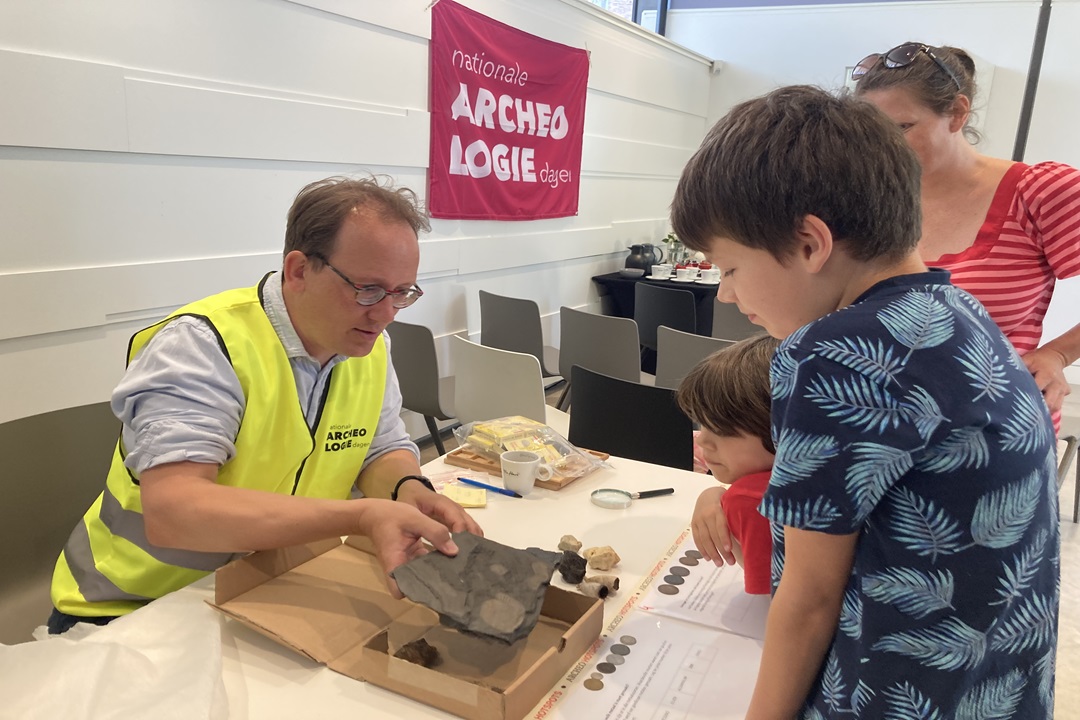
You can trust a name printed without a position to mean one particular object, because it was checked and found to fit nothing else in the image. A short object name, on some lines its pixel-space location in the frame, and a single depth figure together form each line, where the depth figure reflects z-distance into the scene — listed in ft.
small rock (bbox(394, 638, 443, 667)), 3.14
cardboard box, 2.93
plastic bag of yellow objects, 5.50
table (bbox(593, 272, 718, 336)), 16.12
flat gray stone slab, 3.00
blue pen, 5.14
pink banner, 12.04
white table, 3.01
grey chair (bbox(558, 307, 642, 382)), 11.06
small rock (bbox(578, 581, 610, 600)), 3.86
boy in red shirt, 3.68
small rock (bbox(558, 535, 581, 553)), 4.31
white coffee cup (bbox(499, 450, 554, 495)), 5.07
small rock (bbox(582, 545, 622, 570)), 4.16
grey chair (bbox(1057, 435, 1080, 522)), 9.75
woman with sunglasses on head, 4.81
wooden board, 5.27
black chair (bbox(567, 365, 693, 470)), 7.14
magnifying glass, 5.00
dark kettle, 18.06
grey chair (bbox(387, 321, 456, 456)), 10.23
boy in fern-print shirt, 2.21
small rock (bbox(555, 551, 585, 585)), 3.91
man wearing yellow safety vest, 3.68
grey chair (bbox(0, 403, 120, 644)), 4.93
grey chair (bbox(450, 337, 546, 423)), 8.79
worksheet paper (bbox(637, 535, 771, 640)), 3.70
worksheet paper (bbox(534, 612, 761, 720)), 3.03
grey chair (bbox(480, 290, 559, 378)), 12.34
